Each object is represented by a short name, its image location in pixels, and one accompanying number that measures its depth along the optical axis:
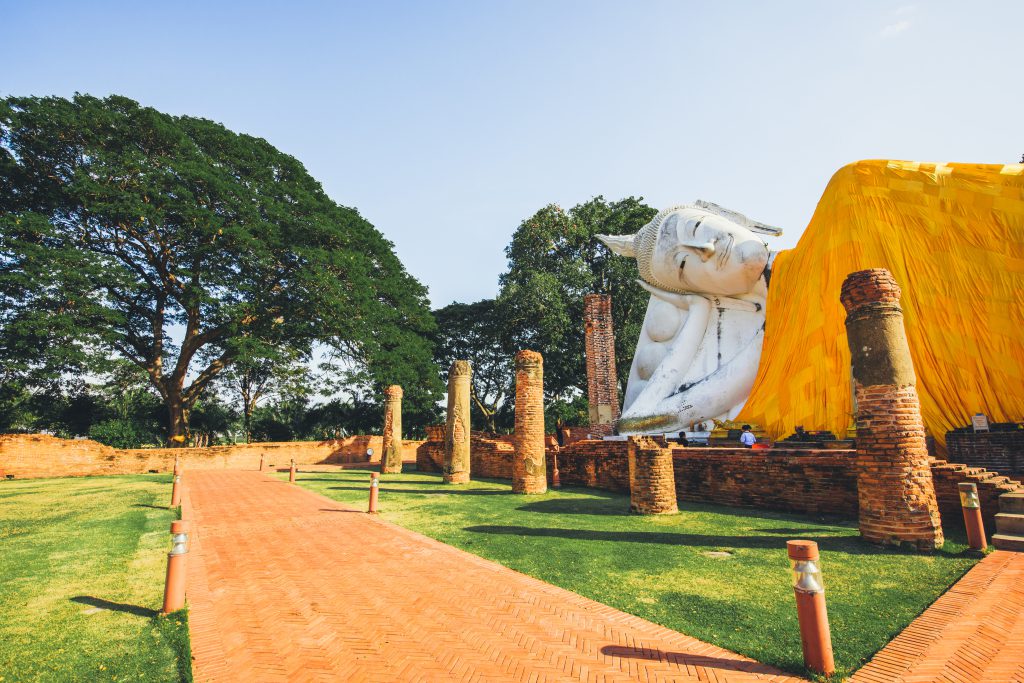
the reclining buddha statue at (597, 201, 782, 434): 15.49
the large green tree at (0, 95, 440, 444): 18.00
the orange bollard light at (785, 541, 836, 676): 2.97
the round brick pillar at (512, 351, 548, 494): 11.14
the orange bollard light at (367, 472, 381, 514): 8.89
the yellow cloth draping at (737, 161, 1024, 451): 10.34
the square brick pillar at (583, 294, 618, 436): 21.44
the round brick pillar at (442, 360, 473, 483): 13.73
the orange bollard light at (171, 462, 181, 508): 9.97
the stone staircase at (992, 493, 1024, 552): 5.38
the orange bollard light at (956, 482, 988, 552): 5.32
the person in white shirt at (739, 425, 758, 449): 11.21
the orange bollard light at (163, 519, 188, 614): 4.16
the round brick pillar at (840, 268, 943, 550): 5.61
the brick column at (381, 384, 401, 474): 18.28
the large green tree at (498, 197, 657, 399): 27.42
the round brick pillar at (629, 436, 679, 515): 8.14
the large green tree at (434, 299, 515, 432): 33.03
